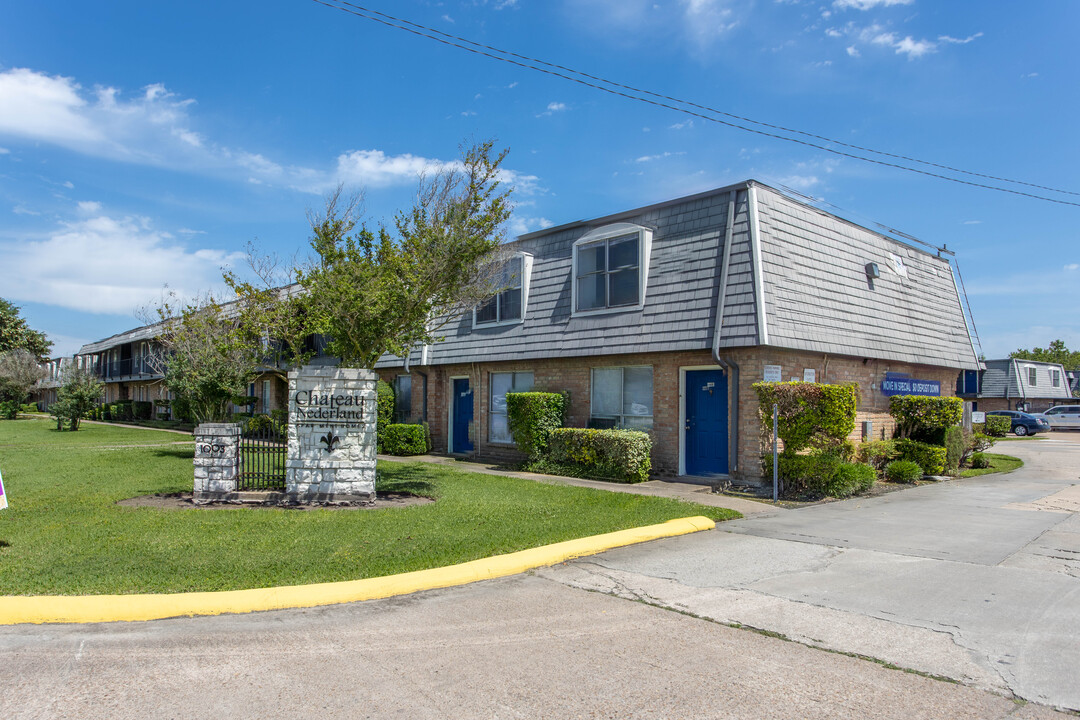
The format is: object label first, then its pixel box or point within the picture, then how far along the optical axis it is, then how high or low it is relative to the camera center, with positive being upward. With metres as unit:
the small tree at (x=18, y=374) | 52.69 +0.89
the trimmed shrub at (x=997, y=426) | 32.16 -1.49
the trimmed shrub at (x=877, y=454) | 13.81 -1.24
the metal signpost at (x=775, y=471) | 11.23 -1.28
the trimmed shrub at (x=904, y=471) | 13.88 -1.57
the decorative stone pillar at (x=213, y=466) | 10.34 -1.17
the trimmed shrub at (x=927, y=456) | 14.55 -1.31
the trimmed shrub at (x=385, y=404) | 19.67 -0.43
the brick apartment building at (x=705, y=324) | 12.55 +1.39
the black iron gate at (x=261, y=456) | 10.88 -1.07
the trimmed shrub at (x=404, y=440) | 18.58 -1.36
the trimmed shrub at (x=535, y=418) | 14.98 -0.61
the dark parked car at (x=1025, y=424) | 37.41 -1.62
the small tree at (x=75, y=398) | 31.45 -0.54
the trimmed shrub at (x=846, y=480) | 11.65 -1.48
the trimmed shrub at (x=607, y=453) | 13.06 -1.21
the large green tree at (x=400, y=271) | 10.19 +1.76
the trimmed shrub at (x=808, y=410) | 11.29 -0.29
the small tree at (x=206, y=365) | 17.09 +0.56
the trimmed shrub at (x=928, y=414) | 14.78 -0.45
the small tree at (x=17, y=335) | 60.25 +4.47
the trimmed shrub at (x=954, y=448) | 14.93 -1.20
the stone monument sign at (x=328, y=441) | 10.14 -0.77
